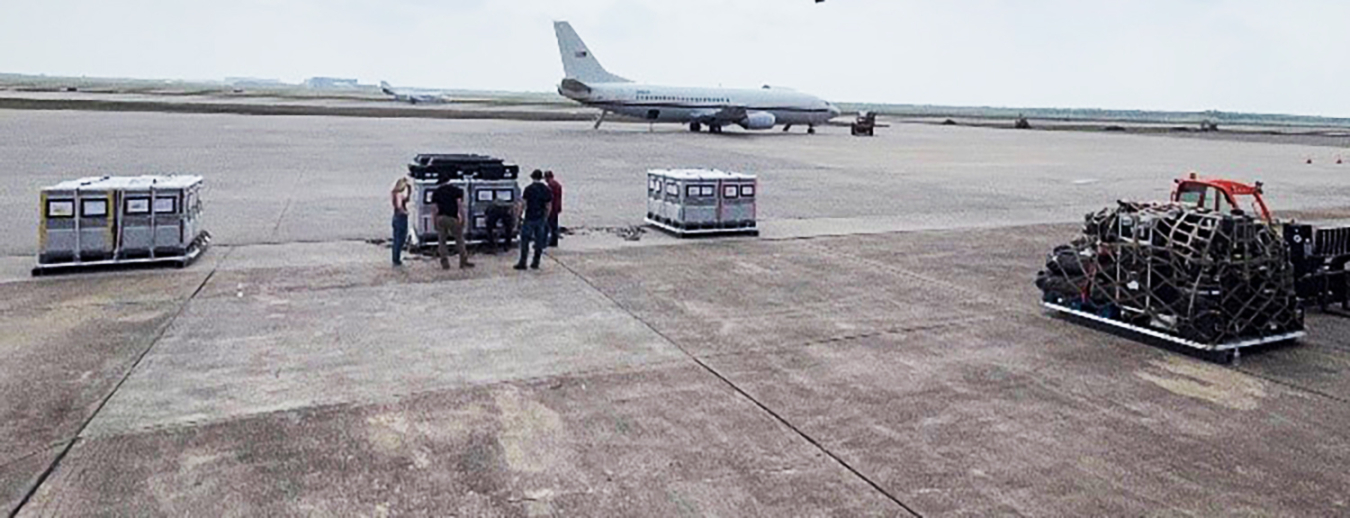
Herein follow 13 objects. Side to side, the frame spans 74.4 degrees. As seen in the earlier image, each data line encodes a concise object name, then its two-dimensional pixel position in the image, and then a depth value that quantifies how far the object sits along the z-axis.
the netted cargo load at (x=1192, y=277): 9.30
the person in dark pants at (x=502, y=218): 15.16
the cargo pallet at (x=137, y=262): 12.44
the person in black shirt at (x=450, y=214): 13.55
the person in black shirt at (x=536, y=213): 13.43
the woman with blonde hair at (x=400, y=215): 13.55
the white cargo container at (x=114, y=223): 12.56
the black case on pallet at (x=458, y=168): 15.11
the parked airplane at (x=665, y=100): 56.66
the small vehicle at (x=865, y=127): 61.47
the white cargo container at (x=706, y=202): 16.70
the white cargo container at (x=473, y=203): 14.93
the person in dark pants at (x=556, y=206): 15.00
